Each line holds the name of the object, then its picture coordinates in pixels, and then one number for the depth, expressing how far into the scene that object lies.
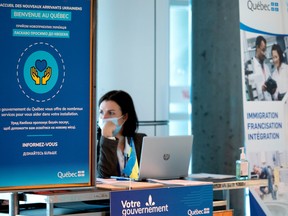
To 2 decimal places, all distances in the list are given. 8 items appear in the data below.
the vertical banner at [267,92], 7.17
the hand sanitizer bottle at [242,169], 5.49
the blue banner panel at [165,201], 4.32
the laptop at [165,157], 5.19
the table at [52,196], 4.04
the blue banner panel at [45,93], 4.14
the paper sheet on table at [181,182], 4.87
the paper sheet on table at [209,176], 5.46
